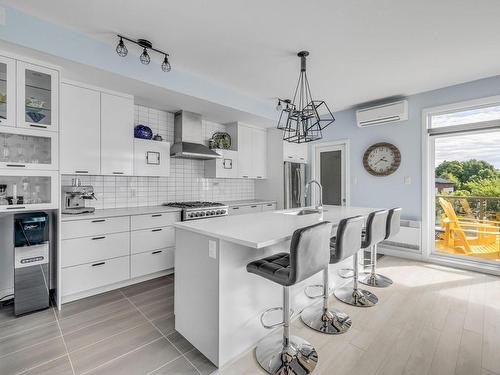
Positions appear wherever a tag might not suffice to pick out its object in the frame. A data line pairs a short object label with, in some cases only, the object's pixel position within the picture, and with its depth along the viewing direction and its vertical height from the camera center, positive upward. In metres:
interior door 4.99 +0.31
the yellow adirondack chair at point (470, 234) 3.61 -0.72
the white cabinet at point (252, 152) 4.75 +0.69
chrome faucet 3.01 -0.25
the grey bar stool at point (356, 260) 2.51 -0.79
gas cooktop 3.49 -0.33
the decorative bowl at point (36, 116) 2.35 +0.67
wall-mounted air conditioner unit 3.98 +1.21
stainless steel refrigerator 4.97 +0.04
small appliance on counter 2.99 -0.11
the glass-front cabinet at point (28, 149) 2.29 +0.36
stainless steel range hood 3.79 +0.77
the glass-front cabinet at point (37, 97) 2.29 +0.85
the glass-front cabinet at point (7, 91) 2.21 +0.85
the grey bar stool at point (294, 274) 1.54 -0.56
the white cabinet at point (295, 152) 4.95 +0.71
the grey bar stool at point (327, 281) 2.03 -0.83
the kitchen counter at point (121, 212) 2.64 -0.30
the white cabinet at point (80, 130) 2.77 +0.65
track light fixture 2.31 +1.33
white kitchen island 1.69 -0.72
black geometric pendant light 2.39 +0.72
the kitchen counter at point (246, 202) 4.46 -0.29
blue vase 3.48 +0.77
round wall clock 4.25 +0.49
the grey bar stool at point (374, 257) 2.88 -0.87
